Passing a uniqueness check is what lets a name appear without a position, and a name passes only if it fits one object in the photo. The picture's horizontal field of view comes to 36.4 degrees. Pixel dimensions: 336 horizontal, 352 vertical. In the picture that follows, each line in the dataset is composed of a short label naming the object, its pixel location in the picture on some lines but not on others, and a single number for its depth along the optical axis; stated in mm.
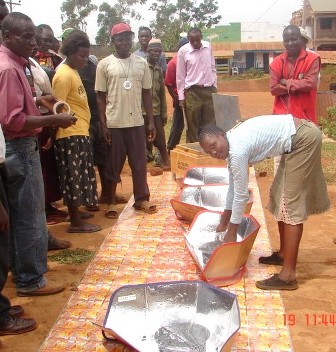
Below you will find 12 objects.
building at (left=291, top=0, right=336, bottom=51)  33531
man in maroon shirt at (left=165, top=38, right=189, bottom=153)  7598
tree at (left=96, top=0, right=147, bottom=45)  51047
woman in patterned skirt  4348
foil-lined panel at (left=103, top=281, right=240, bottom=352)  2693
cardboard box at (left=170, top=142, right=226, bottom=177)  6000
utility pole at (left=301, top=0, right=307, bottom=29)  23739
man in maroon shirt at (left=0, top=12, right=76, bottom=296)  2969
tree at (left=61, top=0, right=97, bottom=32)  55031
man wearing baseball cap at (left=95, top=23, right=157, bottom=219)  4844
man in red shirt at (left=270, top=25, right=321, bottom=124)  4554
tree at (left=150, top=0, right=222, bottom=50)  54406
